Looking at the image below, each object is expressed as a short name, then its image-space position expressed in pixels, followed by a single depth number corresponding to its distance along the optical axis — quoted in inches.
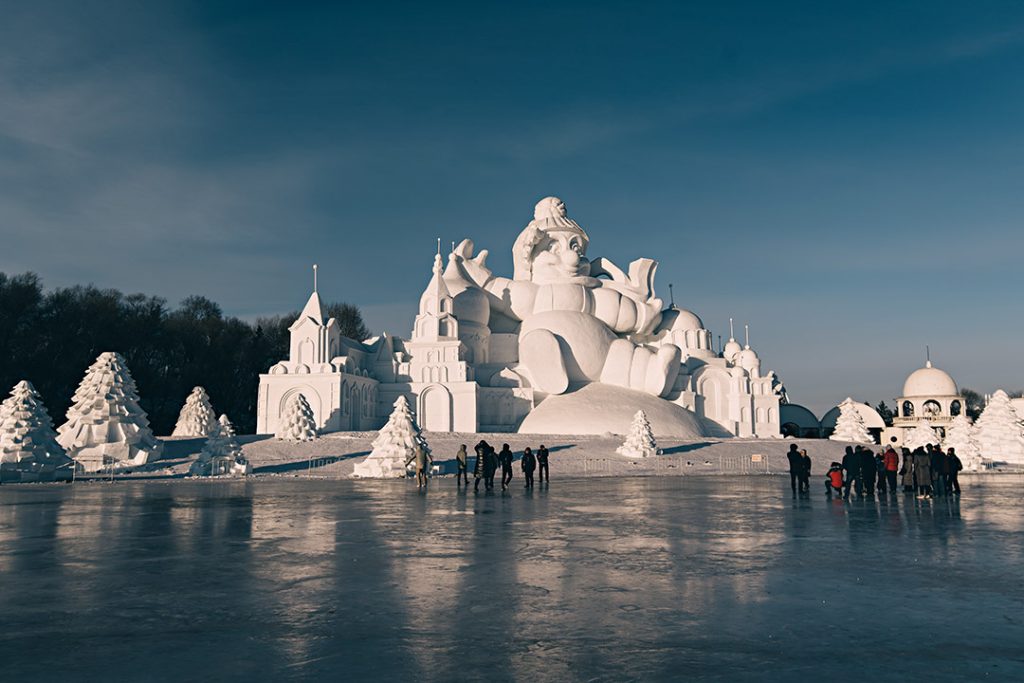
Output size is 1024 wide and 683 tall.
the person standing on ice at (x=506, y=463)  867.9
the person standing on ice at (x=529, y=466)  879.1
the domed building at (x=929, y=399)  2755.9
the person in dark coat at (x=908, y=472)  748.6
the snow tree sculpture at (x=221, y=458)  1175.6
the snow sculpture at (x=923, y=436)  1486.2
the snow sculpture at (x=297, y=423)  1459.2
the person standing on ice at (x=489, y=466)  832.9
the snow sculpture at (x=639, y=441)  1412.4
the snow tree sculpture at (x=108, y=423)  1272.1
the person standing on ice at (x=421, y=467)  848.9
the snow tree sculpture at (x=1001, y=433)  1673.2
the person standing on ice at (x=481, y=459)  834.8
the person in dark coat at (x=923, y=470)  704.4
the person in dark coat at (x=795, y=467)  770.8
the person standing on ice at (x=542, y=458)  944.3
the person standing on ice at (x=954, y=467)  750.5
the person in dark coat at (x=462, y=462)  876.0
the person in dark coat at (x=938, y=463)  738.2
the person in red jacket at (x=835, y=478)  730.2
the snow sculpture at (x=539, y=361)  1800.0
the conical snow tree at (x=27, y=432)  1064.2
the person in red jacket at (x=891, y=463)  768.9
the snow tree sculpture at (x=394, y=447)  1104.2
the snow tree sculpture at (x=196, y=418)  1684.3
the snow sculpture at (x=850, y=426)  2064.5
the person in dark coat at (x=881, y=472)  775.7
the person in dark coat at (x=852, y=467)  737.0
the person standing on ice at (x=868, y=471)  737.0
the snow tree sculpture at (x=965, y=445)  1451.8
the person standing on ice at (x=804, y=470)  772.7
